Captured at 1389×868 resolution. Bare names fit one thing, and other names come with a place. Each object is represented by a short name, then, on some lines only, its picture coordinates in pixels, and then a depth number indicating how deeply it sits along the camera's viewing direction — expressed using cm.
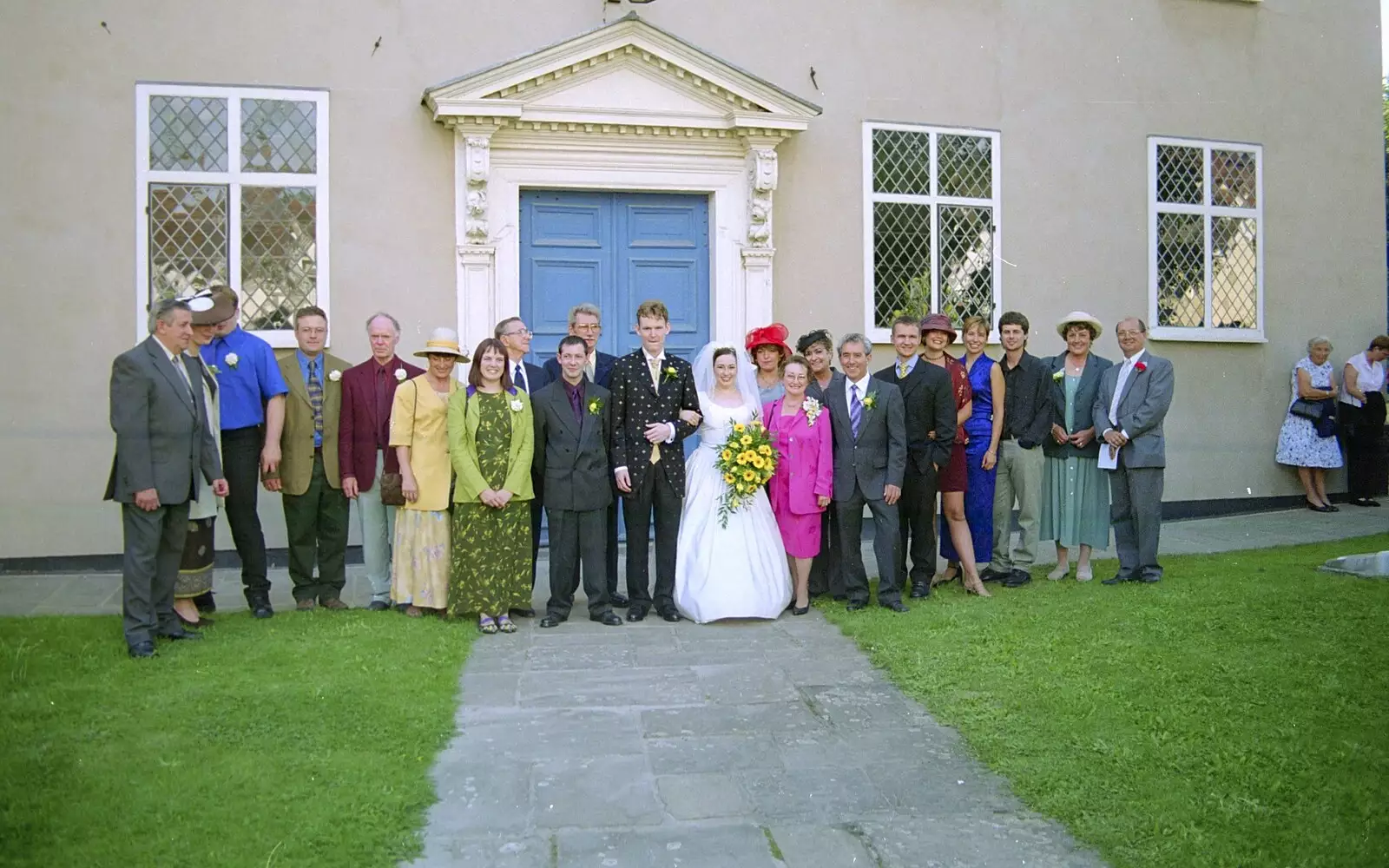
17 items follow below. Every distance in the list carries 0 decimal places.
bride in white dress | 775
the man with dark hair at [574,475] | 762
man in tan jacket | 781
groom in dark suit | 779
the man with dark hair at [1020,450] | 877
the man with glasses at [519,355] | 796
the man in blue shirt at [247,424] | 761
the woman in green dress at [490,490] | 749
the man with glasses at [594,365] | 805
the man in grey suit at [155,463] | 659
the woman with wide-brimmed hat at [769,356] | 848
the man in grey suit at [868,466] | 802
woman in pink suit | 803
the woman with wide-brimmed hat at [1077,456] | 890
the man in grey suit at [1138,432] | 872
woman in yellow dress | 766
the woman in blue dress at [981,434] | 870
